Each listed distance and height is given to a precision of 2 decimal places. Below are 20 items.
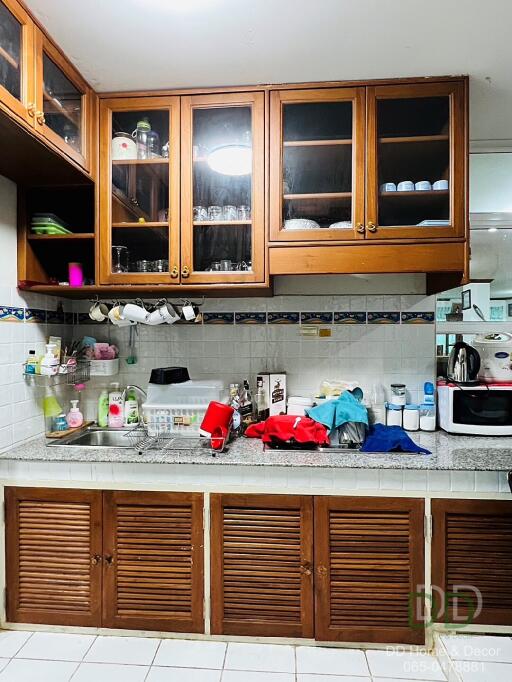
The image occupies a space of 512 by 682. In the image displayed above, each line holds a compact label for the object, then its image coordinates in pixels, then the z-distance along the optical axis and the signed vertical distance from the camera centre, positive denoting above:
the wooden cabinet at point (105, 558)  1.74 -0.95
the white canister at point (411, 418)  2.20 -0.45
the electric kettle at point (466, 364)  2.12 -0.15
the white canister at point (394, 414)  2.22 -0.43
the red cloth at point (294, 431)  1.91 -0.44
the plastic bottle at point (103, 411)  2.34 -0.43
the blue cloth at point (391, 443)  1.82 -0.49
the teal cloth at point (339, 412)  1.99 -0.38
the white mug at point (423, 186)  1.86 +0.66
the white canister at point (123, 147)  1.95 +0.88
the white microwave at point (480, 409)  2.06 -0.38
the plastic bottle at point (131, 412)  2.32 -0.43
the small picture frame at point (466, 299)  2.35 +0.20
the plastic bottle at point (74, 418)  2.26 -0.45
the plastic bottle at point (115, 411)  2.32 -0.42
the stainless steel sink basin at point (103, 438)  2.21 -0.55
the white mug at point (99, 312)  2.23 +0.13
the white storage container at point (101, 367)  2.29 -0.17
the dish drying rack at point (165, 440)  1.89 -0.52
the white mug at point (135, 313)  2.13 +0.11
